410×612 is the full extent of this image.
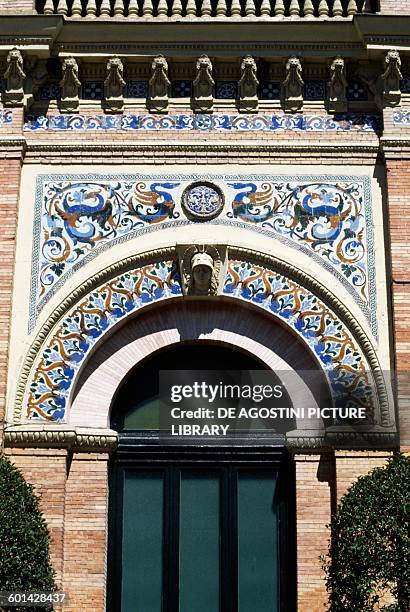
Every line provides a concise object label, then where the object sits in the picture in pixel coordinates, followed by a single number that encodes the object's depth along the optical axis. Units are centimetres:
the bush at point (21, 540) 1373
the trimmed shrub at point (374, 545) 1368
